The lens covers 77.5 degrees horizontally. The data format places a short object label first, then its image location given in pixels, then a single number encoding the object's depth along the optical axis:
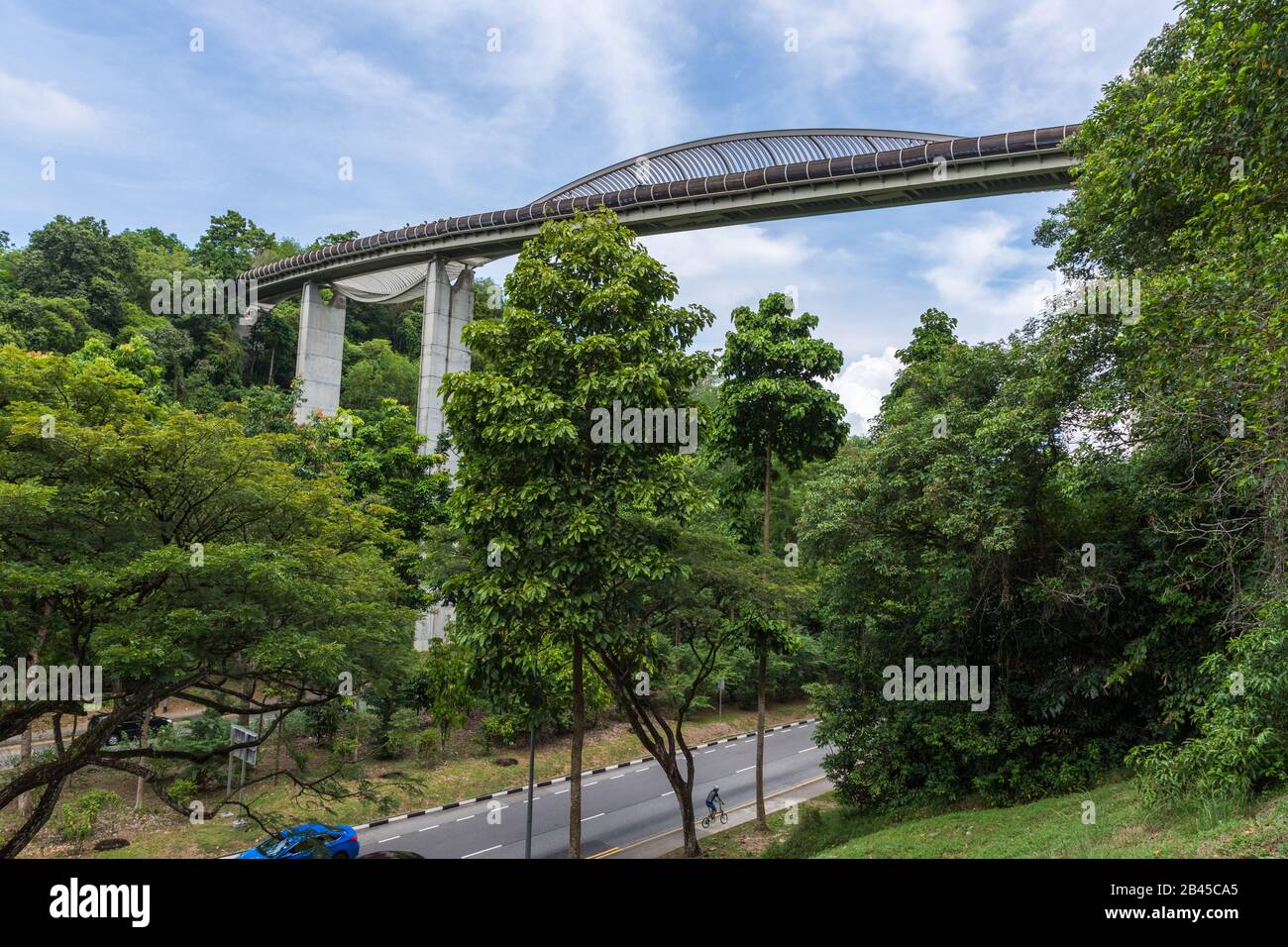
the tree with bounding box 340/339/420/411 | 46.38
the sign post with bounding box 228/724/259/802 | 17.88
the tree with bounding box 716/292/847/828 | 19.52
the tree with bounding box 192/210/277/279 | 51.81
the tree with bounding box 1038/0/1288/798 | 7.93
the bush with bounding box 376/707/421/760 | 21.70
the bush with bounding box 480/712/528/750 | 21.45
